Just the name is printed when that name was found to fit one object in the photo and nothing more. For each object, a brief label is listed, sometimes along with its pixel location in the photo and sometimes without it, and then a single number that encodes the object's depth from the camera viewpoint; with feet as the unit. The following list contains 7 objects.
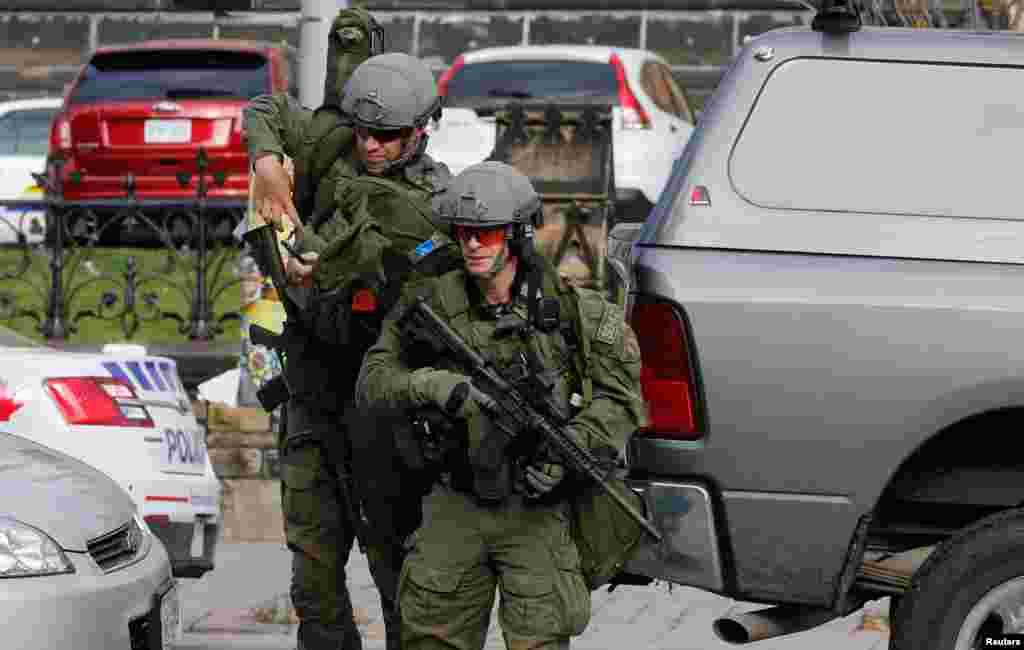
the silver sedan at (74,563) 40.93
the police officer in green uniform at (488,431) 40.14
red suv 111.04
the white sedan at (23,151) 124.98
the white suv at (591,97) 108.17
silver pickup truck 41.47
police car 57.21
